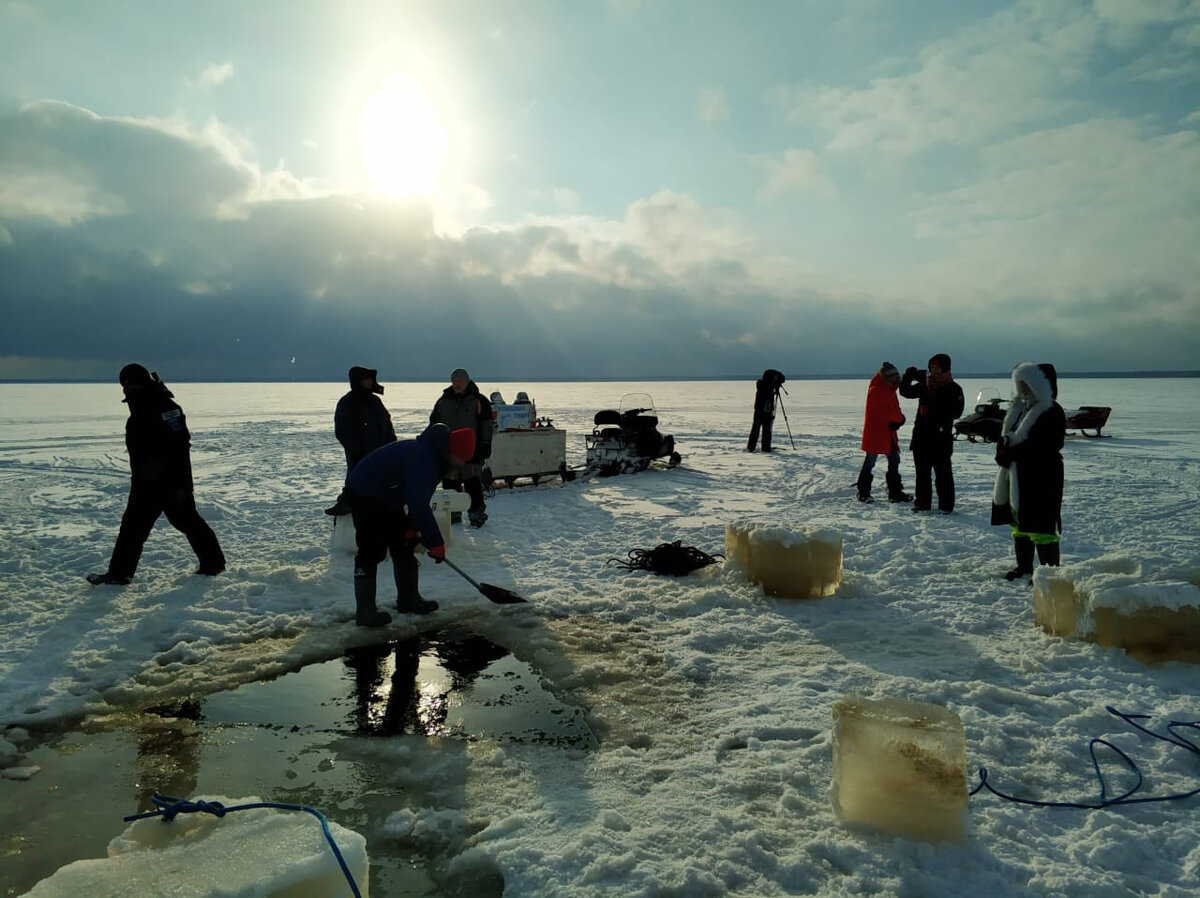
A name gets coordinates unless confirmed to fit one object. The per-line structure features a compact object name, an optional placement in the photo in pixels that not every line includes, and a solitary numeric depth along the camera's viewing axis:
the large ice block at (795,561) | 5.20
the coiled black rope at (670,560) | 6.01
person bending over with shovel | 4.51
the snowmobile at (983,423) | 17.50
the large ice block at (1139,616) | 3.80
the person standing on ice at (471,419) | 7.62
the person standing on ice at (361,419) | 6.67
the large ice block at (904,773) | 2.39
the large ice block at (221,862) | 1.75
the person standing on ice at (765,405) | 14.73
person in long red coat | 8.70
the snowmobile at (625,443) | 12.35
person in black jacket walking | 5.25
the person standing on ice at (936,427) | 7.70
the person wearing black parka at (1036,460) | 4.98
